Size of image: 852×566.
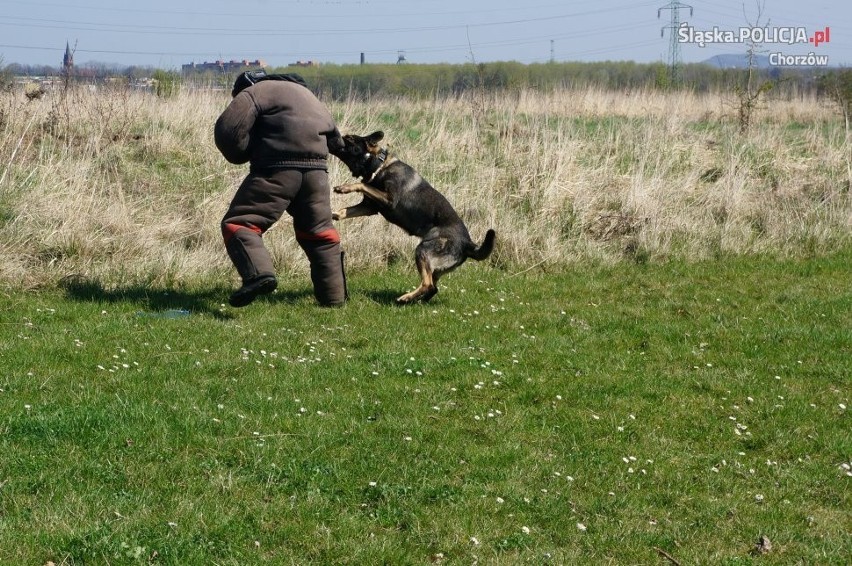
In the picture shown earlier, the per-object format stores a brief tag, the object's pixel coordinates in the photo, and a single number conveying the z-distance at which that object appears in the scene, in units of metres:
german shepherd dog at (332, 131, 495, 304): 19.78
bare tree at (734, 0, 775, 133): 39.25
